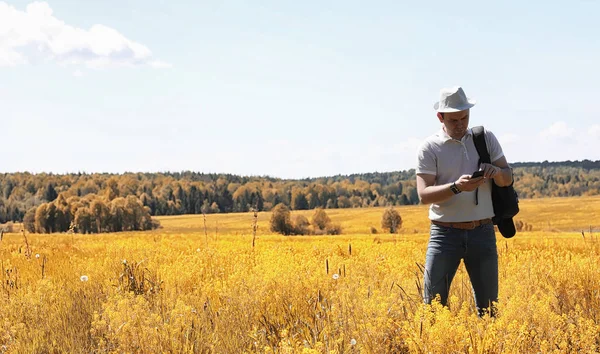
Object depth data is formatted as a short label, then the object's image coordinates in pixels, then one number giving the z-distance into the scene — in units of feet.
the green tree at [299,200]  484.33
